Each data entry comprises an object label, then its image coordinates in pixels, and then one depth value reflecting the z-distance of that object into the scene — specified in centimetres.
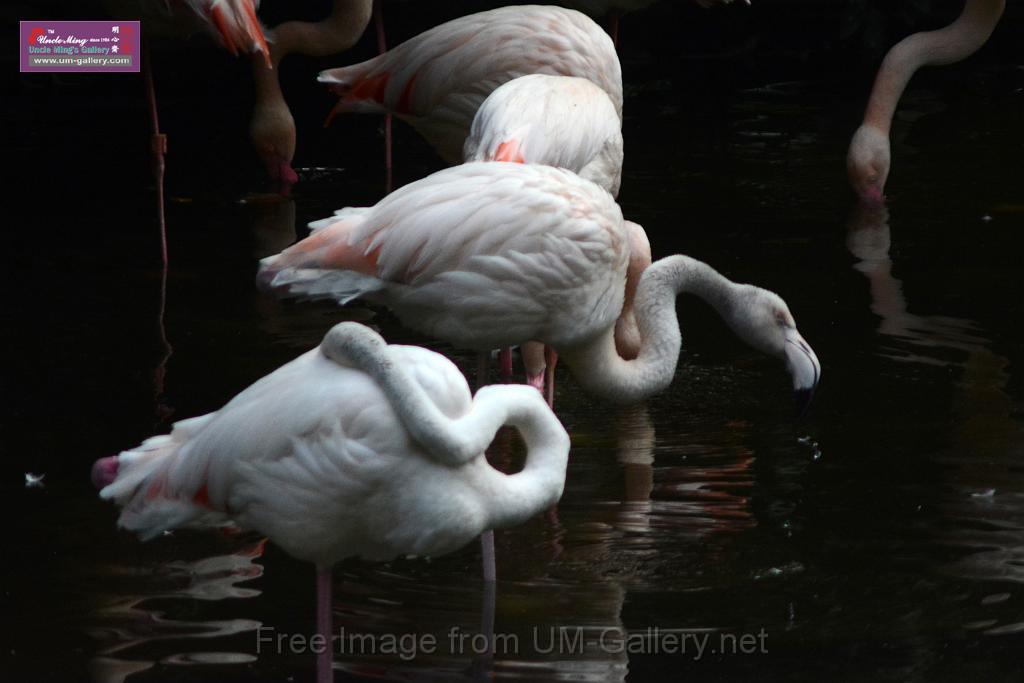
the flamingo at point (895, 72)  1473
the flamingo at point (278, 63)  1532
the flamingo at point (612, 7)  1535
